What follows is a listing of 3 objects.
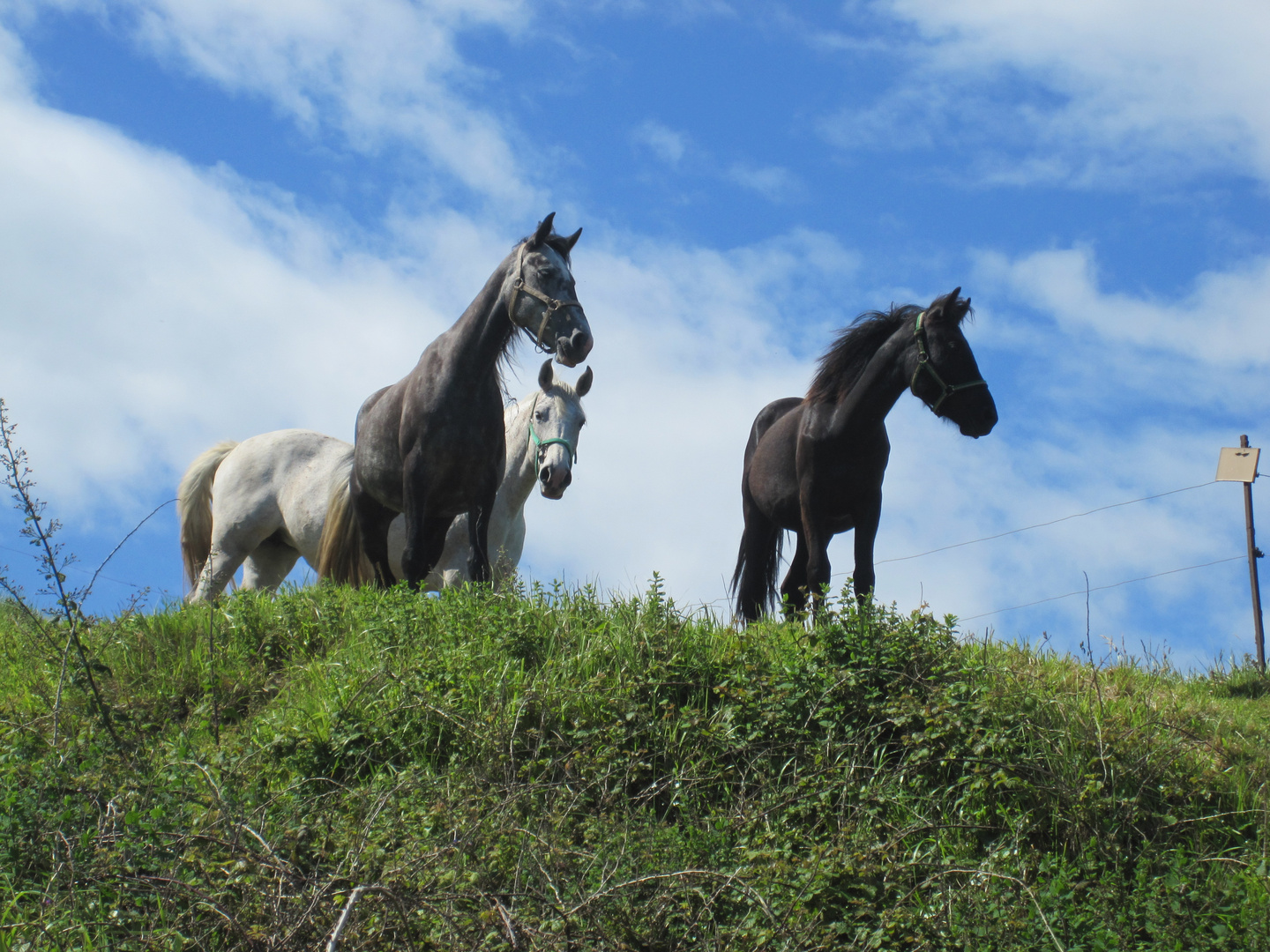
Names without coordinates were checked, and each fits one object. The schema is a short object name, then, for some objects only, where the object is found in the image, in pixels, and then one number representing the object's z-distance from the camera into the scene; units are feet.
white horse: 62.59
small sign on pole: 84.07
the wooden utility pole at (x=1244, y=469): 82.48
